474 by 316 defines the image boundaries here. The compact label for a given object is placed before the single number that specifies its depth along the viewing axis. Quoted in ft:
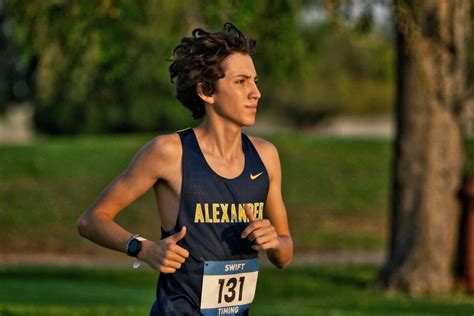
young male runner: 33.17
